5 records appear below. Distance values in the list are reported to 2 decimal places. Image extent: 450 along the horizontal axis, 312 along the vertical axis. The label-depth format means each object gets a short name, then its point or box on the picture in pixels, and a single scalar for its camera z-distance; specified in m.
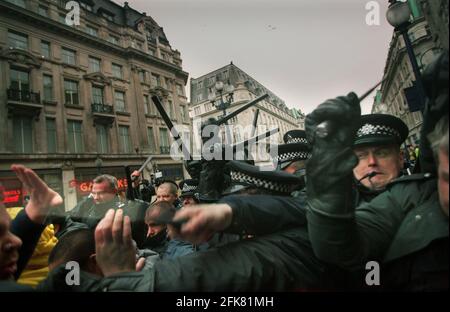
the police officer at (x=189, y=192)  3.60
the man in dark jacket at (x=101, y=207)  2.16
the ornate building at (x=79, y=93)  10.75
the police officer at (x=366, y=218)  0.76
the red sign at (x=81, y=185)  10.63
